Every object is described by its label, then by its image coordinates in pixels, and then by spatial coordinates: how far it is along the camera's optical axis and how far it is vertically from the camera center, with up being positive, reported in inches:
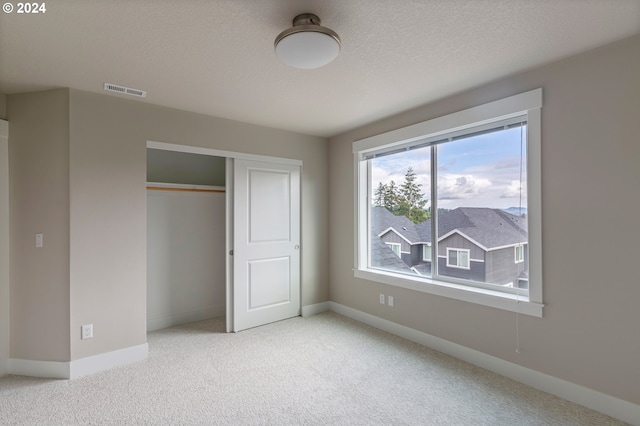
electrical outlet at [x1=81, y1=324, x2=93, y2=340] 107.2 -40.8
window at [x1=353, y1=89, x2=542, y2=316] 97.9 +5.2
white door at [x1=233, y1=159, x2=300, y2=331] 147.6 -14.6
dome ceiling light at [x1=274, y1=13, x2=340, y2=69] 67.9 +39.6
